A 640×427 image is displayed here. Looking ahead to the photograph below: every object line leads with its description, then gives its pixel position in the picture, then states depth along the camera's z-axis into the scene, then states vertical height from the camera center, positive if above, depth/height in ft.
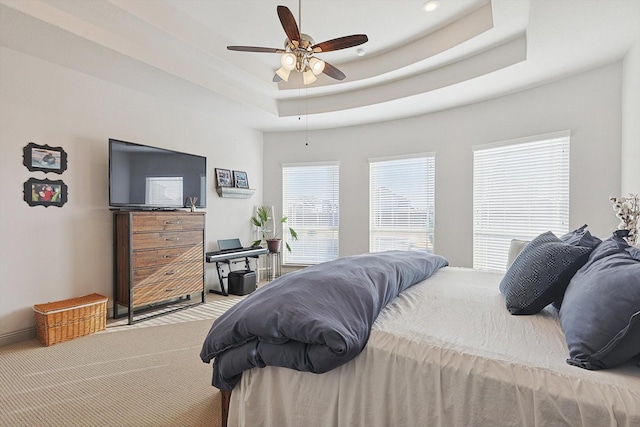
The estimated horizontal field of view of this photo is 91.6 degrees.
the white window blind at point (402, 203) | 15.52 +0.52
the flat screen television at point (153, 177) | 11.21 +1.40
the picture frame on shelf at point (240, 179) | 16.98 +1.83
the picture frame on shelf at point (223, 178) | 15.99 +1.80
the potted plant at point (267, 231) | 17.28 -1.14
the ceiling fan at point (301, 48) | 7.66 +4.33
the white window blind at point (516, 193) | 11.68 +0.80
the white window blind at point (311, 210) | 18.02 +0.14
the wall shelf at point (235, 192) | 15.98 +1.06
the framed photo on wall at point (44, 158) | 9.74 +1.73
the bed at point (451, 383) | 3.14 -1.91
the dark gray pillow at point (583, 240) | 5.36 -0.49
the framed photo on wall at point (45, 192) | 9.77 +0.62
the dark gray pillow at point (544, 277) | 5.02 -1.06
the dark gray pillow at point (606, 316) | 3.28 -1.18
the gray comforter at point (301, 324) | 3.96 -1.52
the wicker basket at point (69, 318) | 9.20 -3.31
